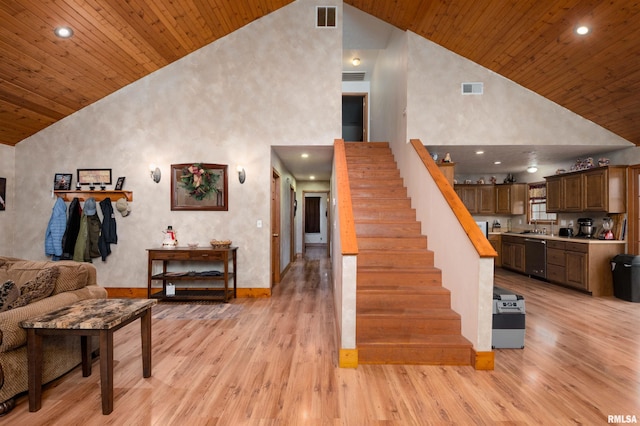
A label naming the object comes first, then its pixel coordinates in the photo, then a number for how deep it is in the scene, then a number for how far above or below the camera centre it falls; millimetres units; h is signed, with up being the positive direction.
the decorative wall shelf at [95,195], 4957 +323
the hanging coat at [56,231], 4750 -230
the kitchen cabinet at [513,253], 6785 -854
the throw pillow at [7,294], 2275 -569
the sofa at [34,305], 2061 -659
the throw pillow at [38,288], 2359 -557
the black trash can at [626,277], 4711 -938
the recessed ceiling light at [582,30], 3402 +1991
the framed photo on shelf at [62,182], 4969 +527
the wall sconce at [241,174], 4945 +643
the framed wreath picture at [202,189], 4938 +413
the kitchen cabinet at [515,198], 7586 +397
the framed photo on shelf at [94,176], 4996 +621
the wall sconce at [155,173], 4941 +663
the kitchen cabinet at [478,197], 7918 +441
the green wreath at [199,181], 4906 +532
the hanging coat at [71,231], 4793 -231
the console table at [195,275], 4570 -881
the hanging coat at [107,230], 4867 -220
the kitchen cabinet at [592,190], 5176 +422
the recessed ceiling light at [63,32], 3444 +2012
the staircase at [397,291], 2787 -790
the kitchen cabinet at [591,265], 5105 -820
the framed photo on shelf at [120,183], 4977 +509
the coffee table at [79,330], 1988 -723
